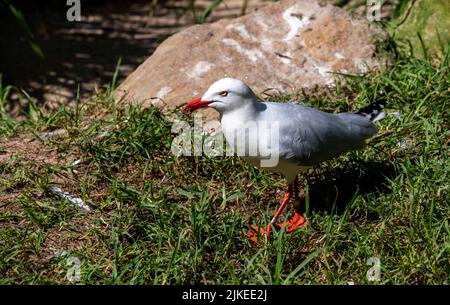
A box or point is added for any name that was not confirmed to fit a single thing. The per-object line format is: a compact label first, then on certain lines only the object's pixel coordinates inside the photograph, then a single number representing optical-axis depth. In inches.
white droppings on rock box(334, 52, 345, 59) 215.5
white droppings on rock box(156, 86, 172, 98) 202.5
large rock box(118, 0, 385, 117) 205.8
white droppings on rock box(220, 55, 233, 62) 210.5
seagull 148.2
